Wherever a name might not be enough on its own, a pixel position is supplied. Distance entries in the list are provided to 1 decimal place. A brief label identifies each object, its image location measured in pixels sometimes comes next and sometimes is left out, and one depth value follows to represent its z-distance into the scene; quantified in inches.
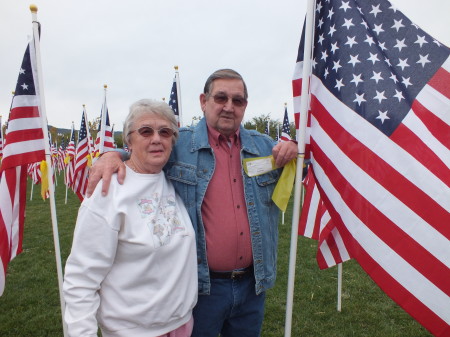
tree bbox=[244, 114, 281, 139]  1779.0
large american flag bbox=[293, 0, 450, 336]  78.3
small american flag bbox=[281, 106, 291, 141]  487.4
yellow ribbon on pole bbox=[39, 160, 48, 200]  144.7
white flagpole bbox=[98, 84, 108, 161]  328.4
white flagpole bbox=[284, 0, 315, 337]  87.4
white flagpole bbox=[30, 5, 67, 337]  128.6
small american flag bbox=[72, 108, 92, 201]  365.1
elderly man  96.6
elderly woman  75.7
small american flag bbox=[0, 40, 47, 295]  131.7
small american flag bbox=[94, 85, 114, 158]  331.0
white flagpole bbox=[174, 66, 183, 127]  276.5
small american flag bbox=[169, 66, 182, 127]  282.0
